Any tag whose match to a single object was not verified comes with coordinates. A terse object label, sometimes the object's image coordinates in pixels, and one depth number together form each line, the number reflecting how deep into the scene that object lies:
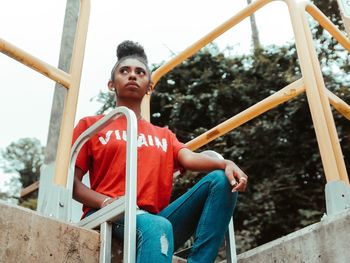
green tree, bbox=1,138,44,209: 13.26
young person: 1.73
